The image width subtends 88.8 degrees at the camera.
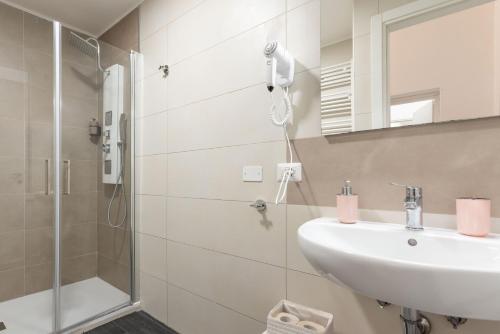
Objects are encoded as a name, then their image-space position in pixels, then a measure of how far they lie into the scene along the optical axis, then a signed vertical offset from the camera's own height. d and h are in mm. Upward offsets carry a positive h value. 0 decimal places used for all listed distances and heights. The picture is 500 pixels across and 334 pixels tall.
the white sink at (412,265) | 493 -235
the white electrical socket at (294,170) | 1130 -15
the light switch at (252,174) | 1268 -36
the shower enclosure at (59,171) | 1771 -27
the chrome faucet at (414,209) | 797 -136
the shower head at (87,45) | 1864 +924
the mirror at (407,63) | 773 +361
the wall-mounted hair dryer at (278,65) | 1033 +435
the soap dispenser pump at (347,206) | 929 -146
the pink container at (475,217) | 703 -144
